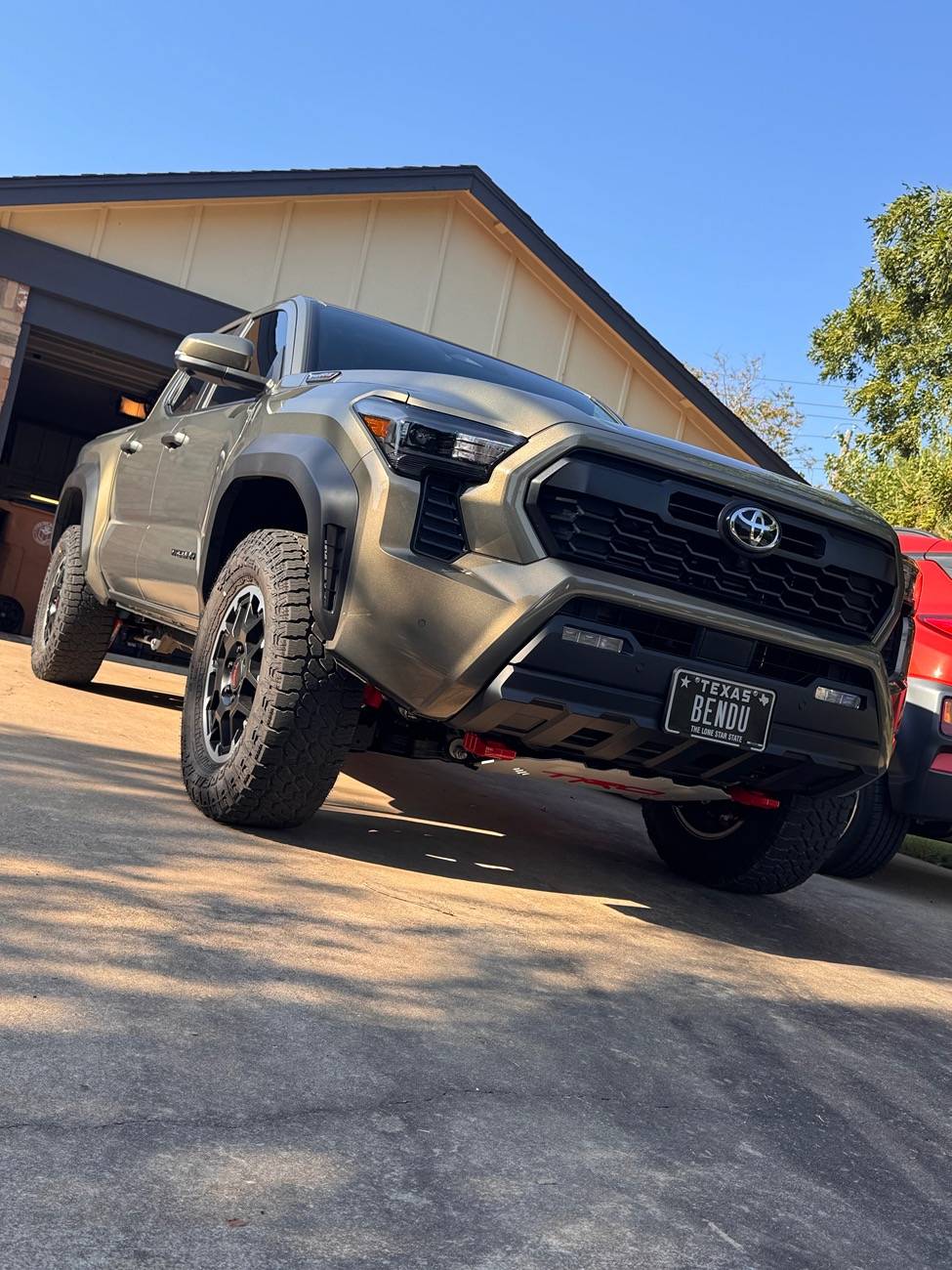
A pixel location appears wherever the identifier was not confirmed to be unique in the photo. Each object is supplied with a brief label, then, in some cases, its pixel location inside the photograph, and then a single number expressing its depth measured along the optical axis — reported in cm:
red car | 596
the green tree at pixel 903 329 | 2306
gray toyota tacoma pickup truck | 350
